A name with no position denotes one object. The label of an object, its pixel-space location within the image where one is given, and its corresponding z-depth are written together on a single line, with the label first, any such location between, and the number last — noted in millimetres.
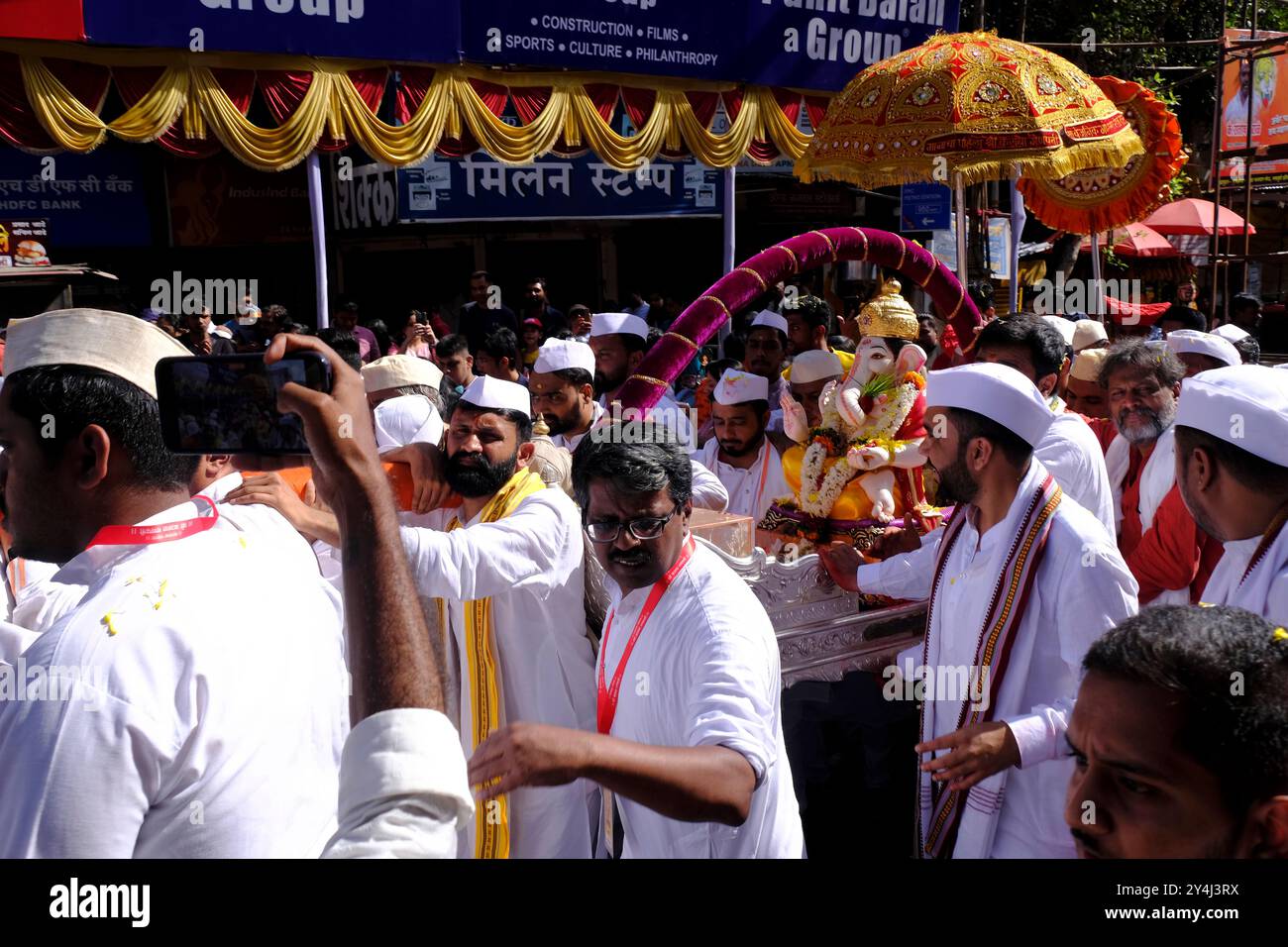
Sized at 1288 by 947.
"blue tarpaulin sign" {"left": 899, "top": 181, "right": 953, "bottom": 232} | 13195
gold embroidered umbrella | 5289
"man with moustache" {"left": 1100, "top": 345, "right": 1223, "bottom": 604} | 3381
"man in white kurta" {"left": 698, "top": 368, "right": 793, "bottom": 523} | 4859
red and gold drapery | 8281
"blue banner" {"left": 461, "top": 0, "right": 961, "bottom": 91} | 9797
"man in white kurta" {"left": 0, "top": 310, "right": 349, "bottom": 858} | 1370
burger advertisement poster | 6523
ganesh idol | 4195
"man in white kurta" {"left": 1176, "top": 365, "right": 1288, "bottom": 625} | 2359
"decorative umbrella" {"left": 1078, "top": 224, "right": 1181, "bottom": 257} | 16753
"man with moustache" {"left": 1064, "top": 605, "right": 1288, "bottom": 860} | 1296
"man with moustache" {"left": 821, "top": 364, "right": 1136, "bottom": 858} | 2594
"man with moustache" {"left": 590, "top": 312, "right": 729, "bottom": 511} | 6117
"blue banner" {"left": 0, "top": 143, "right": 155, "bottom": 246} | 12438
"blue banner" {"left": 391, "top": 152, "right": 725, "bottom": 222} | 12797
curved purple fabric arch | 4312
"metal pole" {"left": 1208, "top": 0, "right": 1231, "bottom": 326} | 9422
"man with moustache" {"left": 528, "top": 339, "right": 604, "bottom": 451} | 4840
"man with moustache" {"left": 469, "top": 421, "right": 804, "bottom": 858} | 1924
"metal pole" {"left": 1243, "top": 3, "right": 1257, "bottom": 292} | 9530
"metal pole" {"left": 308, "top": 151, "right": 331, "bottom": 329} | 8709
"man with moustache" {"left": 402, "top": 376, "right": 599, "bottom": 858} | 3381
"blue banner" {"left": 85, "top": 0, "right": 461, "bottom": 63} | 8163
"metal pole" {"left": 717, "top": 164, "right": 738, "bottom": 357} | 11086
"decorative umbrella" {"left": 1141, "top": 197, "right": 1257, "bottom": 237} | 16484
